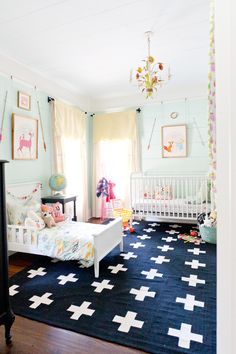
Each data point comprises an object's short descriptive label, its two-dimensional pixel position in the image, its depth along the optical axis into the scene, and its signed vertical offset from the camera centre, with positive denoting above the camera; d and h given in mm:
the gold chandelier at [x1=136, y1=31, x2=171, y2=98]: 2415 +970
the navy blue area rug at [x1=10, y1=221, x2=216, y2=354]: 1506 -1044
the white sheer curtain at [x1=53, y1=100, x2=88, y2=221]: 3748 +383
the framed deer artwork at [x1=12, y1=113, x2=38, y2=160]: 3008 +462
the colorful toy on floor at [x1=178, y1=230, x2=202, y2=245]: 3189 -972
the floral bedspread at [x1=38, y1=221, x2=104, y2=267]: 2297 -740
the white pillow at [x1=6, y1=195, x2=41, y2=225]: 2668 -443
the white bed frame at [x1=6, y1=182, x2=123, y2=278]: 2273 -738
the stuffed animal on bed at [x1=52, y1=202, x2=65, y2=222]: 2989 -554
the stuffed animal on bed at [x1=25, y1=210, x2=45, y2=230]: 2592 -555
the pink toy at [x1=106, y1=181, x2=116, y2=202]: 4555 -418
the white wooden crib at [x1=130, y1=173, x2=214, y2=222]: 3551 -443
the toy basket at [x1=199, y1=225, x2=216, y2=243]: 3087 -859
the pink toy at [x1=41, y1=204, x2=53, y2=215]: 2943 -476
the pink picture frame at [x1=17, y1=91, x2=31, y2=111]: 3090 +965
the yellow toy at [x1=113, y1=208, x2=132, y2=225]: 3953 -744
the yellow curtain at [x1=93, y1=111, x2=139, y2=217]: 4516 +401
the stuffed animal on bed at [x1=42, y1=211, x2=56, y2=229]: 2742 -575
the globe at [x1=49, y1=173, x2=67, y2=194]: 3449 -161
